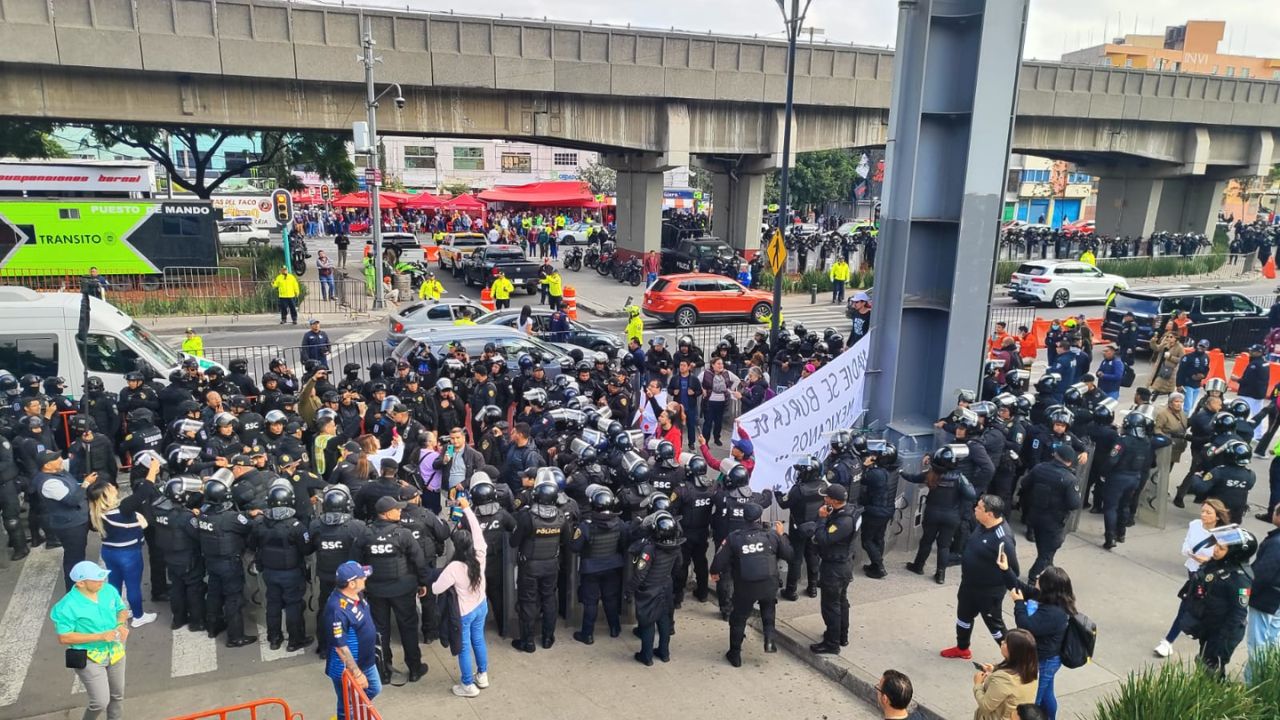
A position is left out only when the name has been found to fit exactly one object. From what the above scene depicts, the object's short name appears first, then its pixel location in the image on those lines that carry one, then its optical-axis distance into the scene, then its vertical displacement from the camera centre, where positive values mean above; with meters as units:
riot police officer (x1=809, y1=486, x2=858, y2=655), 7.41 -3.14
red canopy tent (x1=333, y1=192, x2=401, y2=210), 47.25 -0.96
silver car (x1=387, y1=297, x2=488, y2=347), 18.94 -2.92
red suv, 25.05 -3.14
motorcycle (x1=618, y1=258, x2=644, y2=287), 33.97 -3.17
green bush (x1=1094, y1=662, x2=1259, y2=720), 5.24 -3.02
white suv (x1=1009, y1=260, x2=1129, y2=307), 29.52 -2.84
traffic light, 26.89 -0.75
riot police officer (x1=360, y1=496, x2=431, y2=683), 6.93 -3.10
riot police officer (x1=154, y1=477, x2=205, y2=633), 7.56 -3.17
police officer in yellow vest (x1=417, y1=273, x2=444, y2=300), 24.41 -2.94
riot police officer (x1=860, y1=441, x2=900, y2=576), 8.51 -2.95
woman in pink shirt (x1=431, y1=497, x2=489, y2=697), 6.84 -3.18
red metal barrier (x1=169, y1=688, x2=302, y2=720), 6.65 -4.17
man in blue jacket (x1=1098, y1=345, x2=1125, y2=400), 14.23 -2.78
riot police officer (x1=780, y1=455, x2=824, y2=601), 8.24 -2.91
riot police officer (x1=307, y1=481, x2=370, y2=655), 7.09 -2.85
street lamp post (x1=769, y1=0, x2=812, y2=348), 15.34 +1.01
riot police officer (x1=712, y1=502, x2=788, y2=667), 7.20 -3.09
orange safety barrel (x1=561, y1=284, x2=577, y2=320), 23.19 -3.11
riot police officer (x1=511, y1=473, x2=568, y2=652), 7.34 -3.15
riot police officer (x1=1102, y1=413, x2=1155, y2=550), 9.54 -2.93
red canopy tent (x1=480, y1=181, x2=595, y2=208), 46.69 -0.39
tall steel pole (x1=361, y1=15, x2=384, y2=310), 25.42 +1.07
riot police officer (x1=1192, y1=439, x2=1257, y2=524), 8.50 -2.69
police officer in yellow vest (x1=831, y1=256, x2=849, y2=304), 30.72 -2.98
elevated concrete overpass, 24.53 +3.43
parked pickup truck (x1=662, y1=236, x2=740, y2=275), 33.69 -2.54
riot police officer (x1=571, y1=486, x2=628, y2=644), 7.59 -3.25
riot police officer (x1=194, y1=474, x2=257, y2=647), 7.38 -3.18
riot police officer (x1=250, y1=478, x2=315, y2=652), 7.18 -3.10
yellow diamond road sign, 15.78 -1.11
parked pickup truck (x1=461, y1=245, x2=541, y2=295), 31.02 -2.86
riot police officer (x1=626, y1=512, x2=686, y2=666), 7.24 -3.25
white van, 12.46 -2.41
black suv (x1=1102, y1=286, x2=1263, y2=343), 20.58 -2.52
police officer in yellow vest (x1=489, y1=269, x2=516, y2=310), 24.45 -2.93
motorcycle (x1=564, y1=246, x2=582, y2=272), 38.88 -3.21
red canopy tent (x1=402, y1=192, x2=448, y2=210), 50.44 -0.98
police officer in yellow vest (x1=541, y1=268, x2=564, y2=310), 25.36 -3.02
